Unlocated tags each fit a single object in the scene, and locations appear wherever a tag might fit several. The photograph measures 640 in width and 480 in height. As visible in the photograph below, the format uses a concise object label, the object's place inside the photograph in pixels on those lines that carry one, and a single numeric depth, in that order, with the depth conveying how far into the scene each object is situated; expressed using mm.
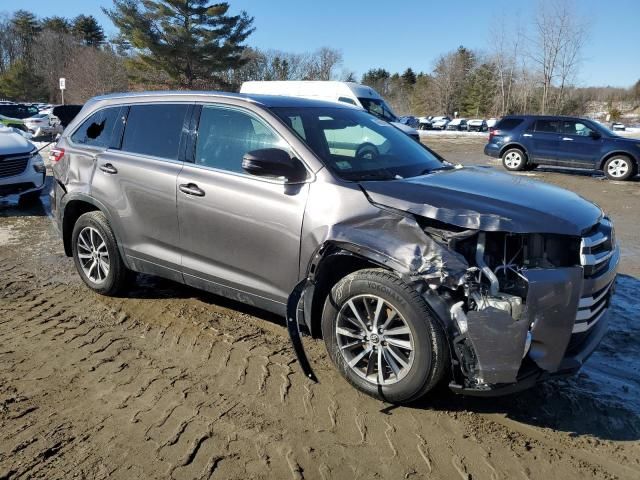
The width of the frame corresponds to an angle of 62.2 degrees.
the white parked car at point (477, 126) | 48438
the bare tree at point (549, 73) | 45062
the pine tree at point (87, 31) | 72812
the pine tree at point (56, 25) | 73375
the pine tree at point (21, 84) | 60812
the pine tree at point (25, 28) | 71688
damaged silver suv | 2830
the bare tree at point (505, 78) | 53500
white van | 18359
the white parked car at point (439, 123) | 51594
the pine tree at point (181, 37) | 40312
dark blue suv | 14914
